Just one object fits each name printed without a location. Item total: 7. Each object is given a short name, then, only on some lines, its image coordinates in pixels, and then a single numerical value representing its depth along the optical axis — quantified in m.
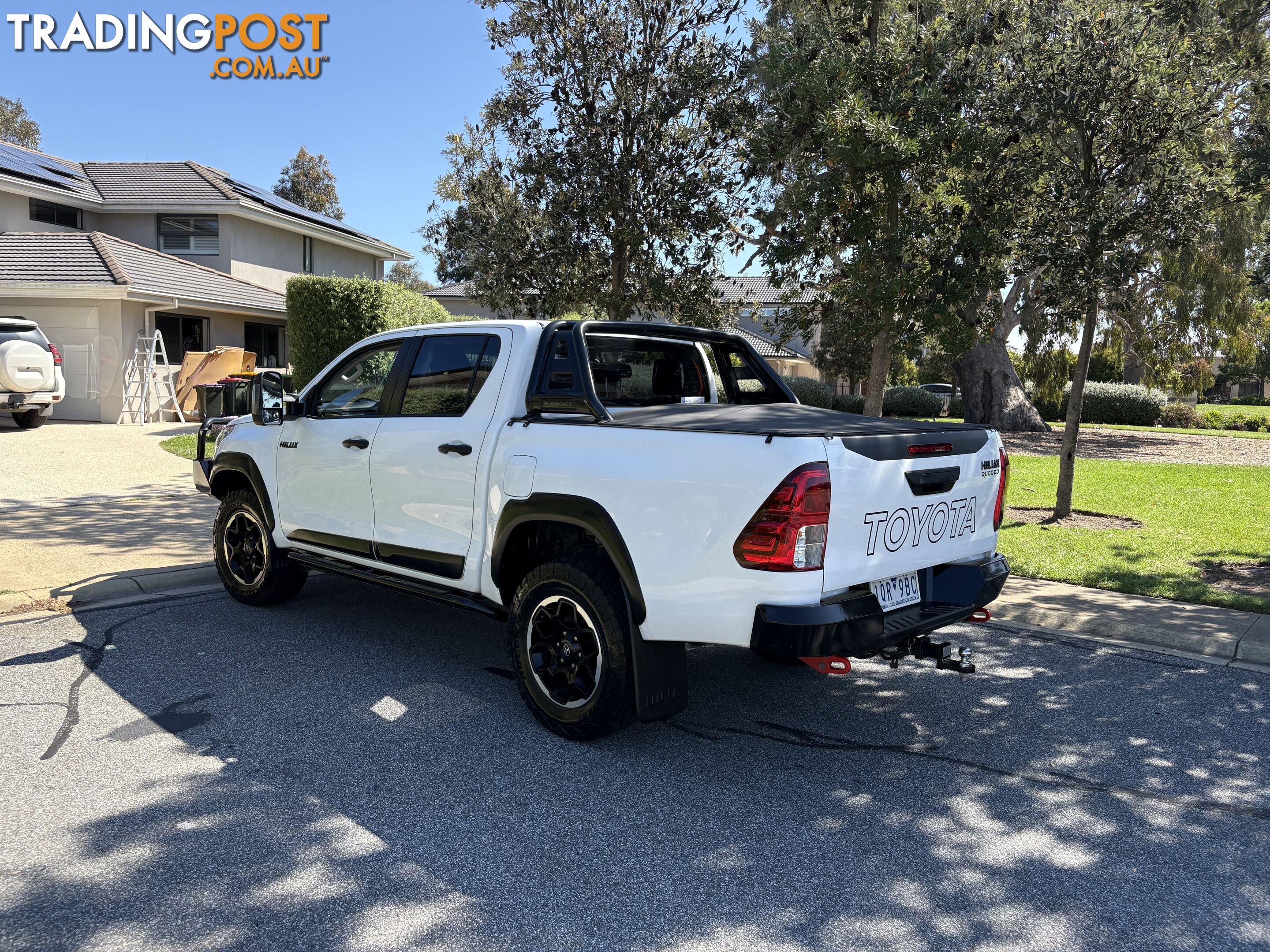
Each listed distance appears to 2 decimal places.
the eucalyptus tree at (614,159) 10.38
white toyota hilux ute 3.64
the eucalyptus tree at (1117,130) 8.56
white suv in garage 16.67
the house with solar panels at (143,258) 19.70
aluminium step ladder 19.78
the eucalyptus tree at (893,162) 8.65
